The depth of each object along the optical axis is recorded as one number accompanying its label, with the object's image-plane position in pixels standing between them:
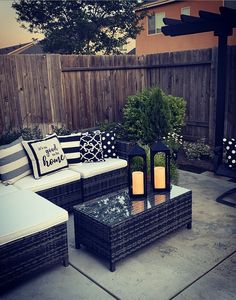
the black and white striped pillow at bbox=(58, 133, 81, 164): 4.62
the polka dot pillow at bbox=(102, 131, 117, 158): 5.01
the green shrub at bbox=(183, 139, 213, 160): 6.38
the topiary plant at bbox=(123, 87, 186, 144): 5.63
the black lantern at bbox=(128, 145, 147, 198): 3.56
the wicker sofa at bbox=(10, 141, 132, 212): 4.04
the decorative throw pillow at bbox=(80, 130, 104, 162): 4.82
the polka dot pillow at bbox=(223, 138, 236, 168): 4.64
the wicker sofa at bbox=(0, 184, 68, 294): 2.80
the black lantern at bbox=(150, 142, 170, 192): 3.65
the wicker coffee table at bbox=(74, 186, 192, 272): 3.12
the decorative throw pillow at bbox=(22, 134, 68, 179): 4.17
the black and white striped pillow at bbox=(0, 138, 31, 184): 3.97
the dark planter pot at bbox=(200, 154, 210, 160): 6.39
